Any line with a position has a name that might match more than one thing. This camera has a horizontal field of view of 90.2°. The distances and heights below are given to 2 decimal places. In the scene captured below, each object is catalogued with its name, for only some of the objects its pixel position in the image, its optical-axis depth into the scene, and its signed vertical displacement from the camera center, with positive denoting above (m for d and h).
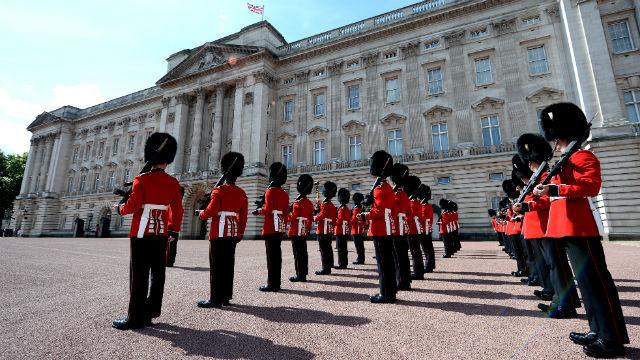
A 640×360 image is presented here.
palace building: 18.73 +10.87
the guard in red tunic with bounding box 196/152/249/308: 4.62 +0.07
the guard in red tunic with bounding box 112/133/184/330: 3.72 +0.11
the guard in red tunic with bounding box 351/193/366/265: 9.77 +0.09
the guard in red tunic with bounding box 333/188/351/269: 8.97 +0.36
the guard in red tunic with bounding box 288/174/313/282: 6.80 +0.34
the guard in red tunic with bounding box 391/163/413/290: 5.58 -0.13
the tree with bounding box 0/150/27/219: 50.69 +10.19
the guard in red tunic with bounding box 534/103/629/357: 2.79 +0.03
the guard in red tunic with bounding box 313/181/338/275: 7.93 +0.39
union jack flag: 30.72 +22.03
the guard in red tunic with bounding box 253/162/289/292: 5.74 +0.34
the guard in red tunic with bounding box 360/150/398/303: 4.82 +0.15
